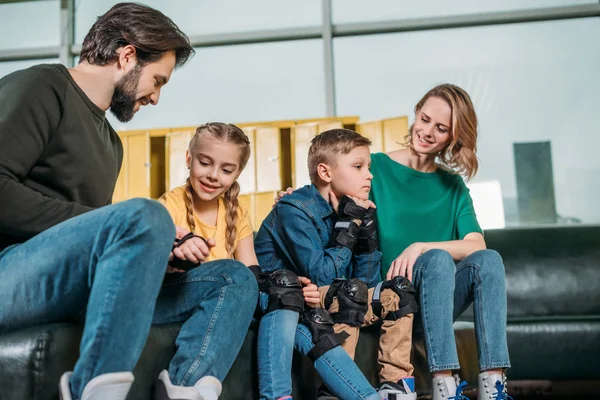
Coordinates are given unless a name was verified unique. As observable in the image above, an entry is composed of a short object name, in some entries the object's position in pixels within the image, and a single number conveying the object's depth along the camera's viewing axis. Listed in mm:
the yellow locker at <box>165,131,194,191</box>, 4180
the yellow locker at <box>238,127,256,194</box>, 4188
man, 1078
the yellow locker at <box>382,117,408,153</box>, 4051
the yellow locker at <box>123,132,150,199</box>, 4273
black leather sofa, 1696
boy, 1718
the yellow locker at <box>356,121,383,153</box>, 4066
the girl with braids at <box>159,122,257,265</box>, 1828
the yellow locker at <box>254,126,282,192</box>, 4188
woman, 1728
